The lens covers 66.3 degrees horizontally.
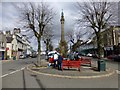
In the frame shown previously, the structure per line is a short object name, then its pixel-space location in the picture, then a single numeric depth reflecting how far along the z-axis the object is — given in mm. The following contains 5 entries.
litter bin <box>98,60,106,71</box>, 8411
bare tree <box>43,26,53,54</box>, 23778
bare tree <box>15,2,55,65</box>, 10886
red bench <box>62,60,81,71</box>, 8185
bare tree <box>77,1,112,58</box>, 9554
